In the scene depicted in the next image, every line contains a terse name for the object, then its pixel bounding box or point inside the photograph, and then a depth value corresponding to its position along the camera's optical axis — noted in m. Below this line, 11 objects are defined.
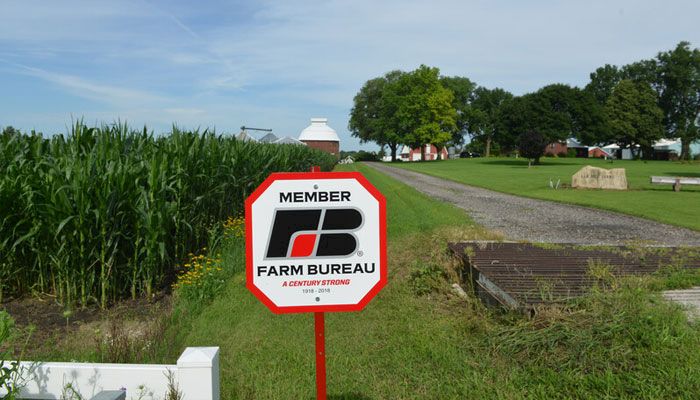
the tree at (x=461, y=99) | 100.02
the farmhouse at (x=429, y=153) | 124.83
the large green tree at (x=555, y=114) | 66.69
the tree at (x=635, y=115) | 71.62
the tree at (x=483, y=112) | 99.44
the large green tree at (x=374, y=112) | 92.93
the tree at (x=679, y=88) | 80.06
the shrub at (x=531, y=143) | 57.00
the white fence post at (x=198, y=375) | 2.69
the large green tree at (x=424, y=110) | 82.24
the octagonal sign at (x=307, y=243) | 2.56
